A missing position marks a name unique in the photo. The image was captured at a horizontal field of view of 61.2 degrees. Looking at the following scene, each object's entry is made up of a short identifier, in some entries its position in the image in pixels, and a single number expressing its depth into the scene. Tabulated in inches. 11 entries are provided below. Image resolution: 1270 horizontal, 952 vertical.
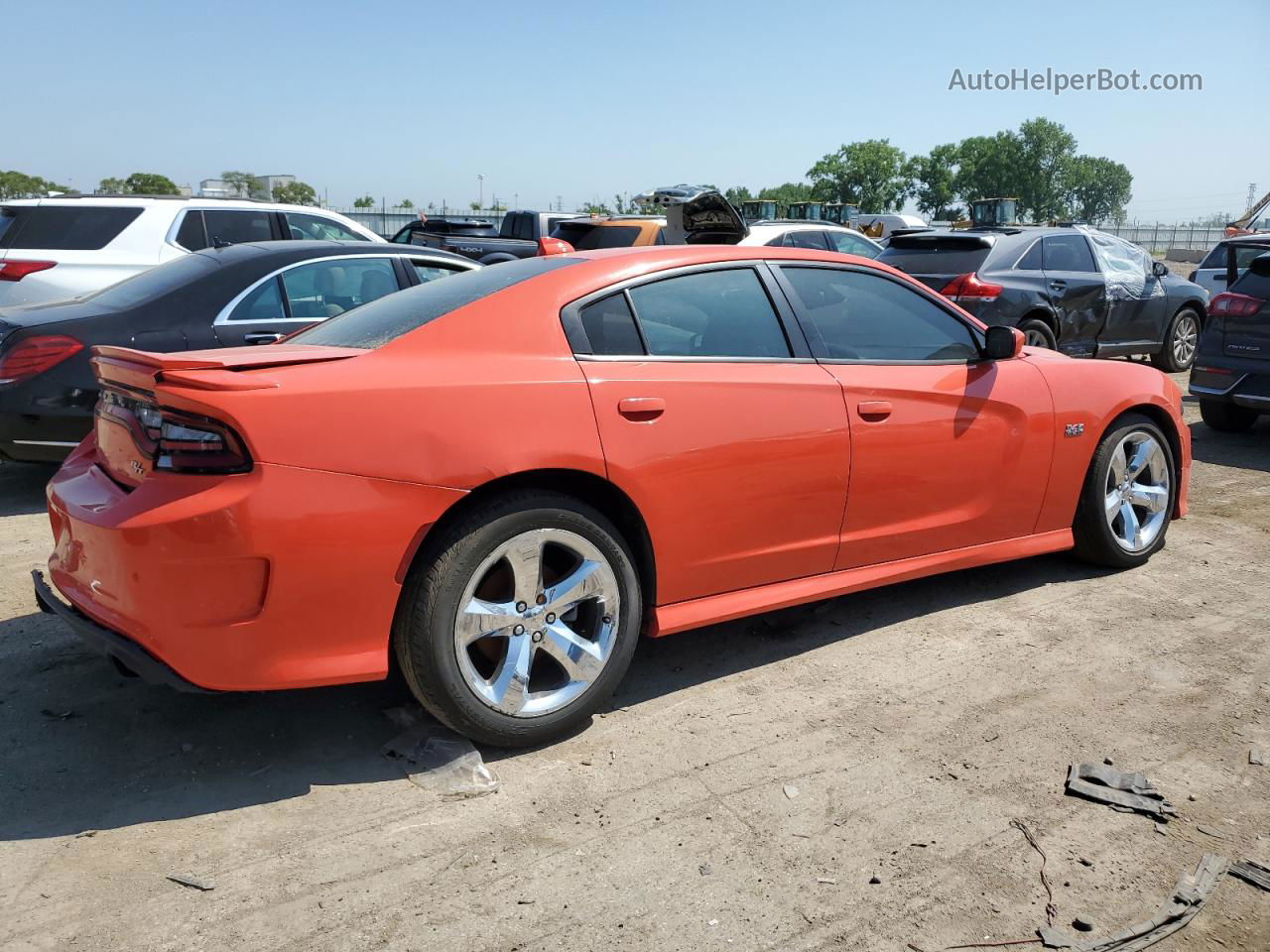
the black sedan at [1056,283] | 399.5
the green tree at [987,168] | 4478.3
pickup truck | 628.2
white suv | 315.9
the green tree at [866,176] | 4055.1
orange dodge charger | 115.1
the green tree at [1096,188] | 5004.9
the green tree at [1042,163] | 4616.1
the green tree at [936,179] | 4355.3
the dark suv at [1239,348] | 320.8
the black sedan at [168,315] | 234.7
